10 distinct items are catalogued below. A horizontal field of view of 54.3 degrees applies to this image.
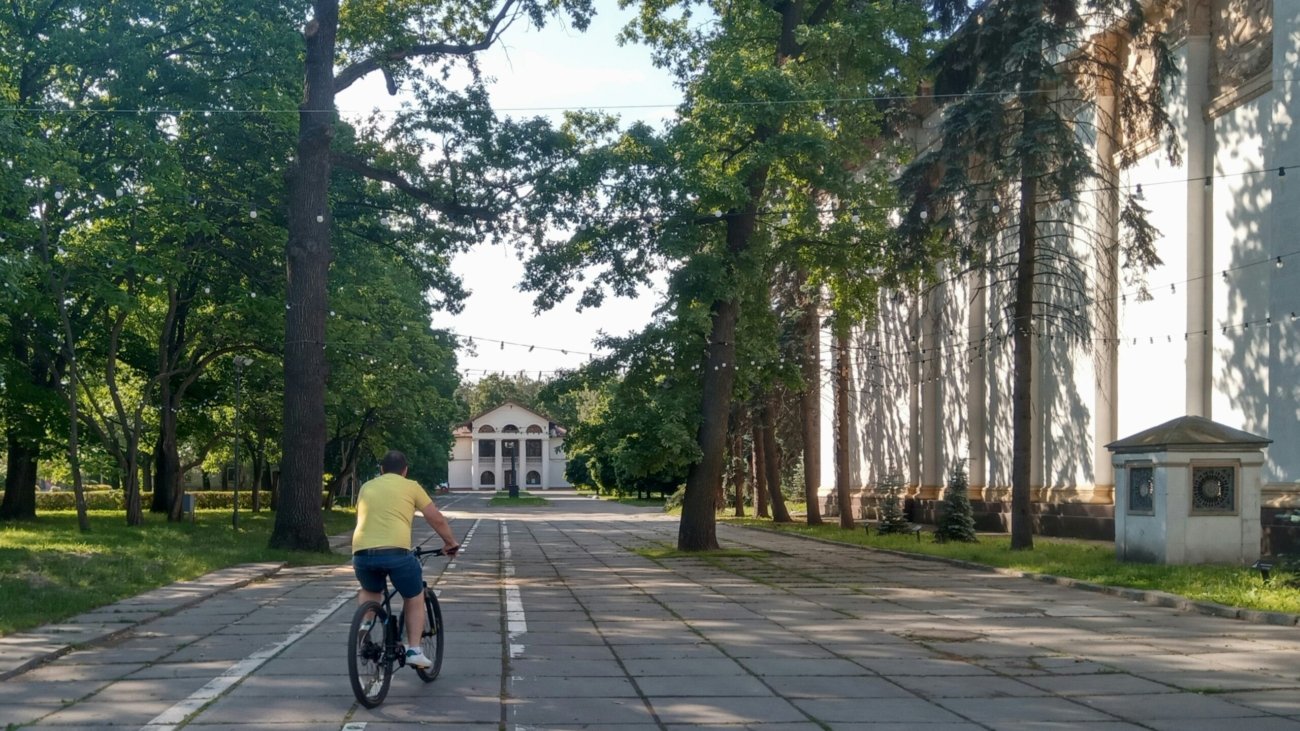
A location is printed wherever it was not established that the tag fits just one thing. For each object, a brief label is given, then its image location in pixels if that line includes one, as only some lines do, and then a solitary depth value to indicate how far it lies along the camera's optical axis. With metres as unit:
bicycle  8.13
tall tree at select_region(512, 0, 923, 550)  24.88
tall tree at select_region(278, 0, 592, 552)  24.66
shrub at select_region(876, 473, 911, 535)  35.66
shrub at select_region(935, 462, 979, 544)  30.98
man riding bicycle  8.73
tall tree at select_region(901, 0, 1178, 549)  23.23
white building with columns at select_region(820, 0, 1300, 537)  23.05
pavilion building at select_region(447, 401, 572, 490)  151.00
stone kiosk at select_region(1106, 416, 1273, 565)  20.17
